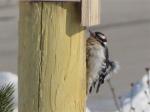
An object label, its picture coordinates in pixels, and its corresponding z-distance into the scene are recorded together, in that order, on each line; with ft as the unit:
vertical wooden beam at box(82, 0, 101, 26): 20.49
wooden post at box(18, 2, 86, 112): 20.11
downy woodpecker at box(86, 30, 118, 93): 25.77
